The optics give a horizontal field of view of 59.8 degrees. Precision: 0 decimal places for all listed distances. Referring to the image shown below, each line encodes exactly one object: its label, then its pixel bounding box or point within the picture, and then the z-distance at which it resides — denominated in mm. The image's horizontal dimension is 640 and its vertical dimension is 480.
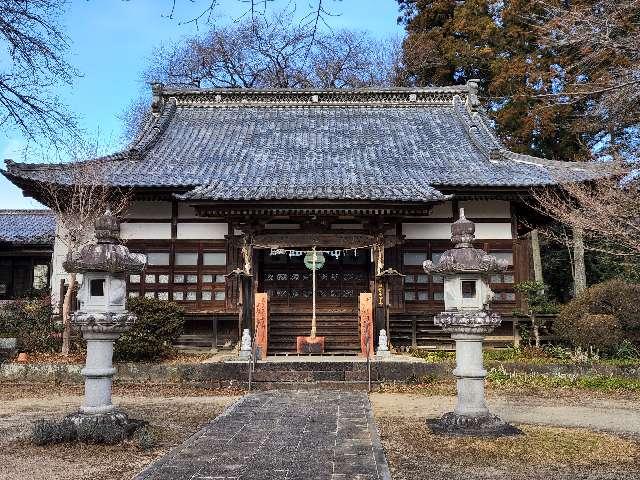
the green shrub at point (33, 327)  14172
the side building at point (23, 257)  24406
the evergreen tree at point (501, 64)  21078
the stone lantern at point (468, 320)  7750
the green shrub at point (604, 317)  13047
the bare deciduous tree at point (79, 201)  13914
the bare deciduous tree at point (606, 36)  7230
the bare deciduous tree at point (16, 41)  7328
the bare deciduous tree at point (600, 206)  10227
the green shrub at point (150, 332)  12898
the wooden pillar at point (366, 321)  13750
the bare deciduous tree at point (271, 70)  31000
